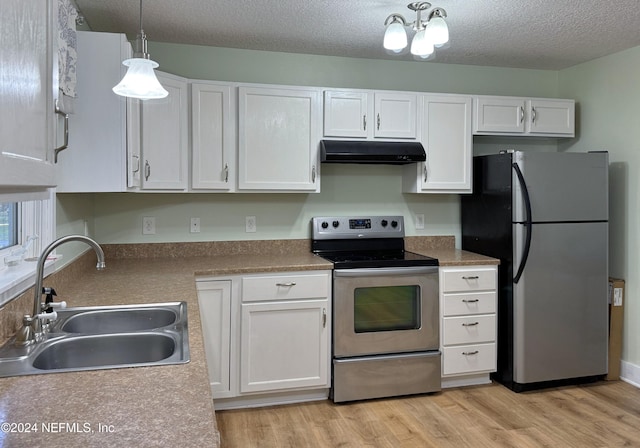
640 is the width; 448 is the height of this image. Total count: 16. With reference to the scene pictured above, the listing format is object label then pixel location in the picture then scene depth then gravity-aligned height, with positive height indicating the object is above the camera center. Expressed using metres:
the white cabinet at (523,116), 3.44 +0.77
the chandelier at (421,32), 2.24 +0.92
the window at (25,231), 1.71 -0.04
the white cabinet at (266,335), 2.82 -0.69
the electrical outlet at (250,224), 3.38 -0.02
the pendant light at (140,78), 1.67 +0.50
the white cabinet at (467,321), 3.14 -0.66
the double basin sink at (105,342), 1.31 -0.38
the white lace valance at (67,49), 1.71 +0.64
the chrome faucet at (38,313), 1.40 -0.29
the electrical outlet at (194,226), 3.29 -0.04
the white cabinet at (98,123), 2.19 +0.45
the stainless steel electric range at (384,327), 2.94 -0.67
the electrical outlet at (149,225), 3.22 -0.03
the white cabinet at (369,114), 3.19 +0.72
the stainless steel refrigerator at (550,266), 3.11 -0.29
